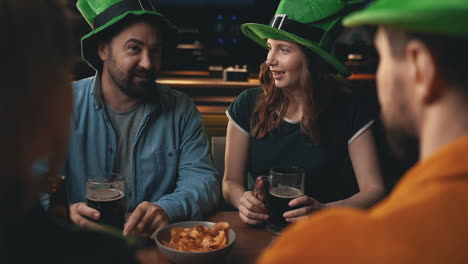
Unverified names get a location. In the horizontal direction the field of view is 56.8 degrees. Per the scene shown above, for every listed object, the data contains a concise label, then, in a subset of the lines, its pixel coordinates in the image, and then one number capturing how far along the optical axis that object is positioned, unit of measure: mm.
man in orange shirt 565
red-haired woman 1887
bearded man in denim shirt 1865
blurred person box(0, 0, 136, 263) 474
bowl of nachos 1151
